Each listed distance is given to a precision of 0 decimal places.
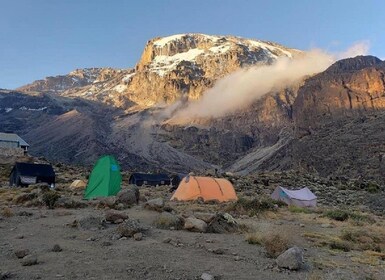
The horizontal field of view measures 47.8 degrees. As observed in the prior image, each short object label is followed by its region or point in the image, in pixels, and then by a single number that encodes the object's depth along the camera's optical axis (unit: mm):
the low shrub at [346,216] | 19578
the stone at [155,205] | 17212
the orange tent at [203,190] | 25359
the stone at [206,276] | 8107
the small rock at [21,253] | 9484
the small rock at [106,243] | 10566
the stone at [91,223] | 12602
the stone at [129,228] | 11586
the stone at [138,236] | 11227
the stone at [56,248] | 9984
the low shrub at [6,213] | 15505
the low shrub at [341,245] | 12398
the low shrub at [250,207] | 18938
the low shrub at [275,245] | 10547
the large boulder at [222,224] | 13277
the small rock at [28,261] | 8797
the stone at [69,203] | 18391
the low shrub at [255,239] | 11853
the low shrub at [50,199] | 18117
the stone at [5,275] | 7801
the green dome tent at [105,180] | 24412
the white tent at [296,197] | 29641
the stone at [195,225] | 12959
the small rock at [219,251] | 10461
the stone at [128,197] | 19188
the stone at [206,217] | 13685
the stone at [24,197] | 20222
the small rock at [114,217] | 13344
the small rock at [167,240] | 11186
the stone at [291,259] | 9383
